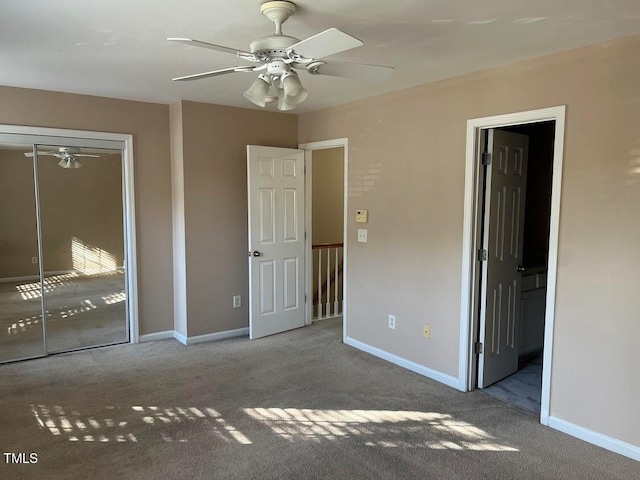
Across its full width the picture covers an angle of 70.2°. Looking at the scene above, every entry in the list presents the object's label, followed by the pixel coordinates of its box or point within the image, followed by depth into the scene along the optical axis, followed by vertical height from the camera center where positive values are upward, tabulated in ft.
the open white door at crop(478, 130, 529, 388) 11.48 -1.38
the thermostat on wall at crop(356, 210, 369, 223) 14.21 -0.46
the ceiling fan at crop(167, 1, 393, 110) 6.09 +2.10
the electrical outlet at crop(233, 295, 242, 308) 16.03 -3.53
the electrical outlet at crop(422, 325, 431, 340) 12.53 -3.58
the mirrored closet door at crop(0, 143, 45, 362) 13.05 -1.77
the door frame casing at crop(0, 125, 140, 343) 13.89 -0.45
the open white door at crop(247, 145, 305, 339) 15.47 -1.36
